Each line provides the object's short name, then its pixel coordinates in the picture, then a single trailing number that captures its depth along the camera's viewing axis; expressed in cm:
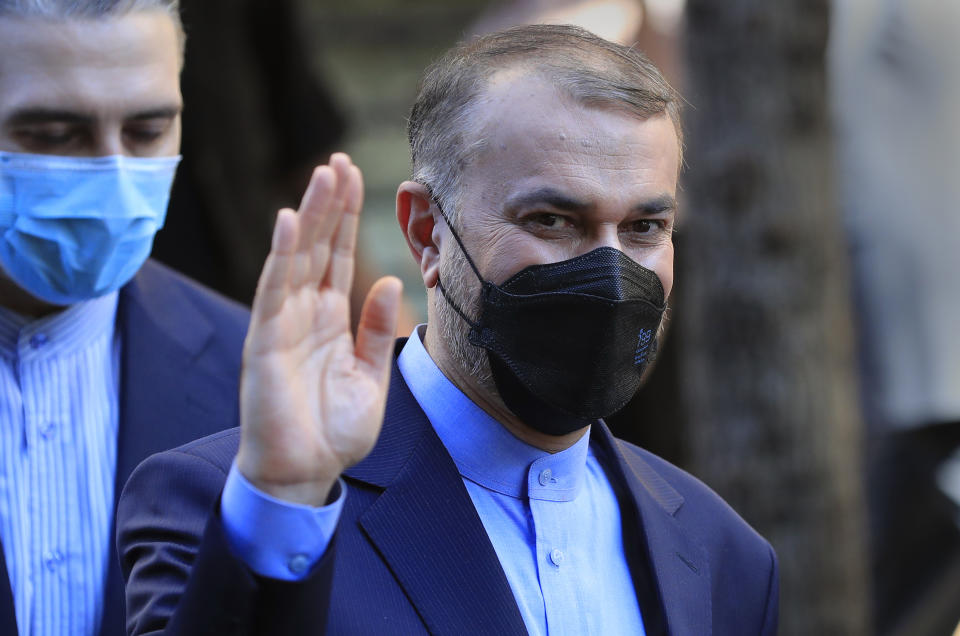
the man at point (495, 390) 411
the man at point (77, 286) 591
